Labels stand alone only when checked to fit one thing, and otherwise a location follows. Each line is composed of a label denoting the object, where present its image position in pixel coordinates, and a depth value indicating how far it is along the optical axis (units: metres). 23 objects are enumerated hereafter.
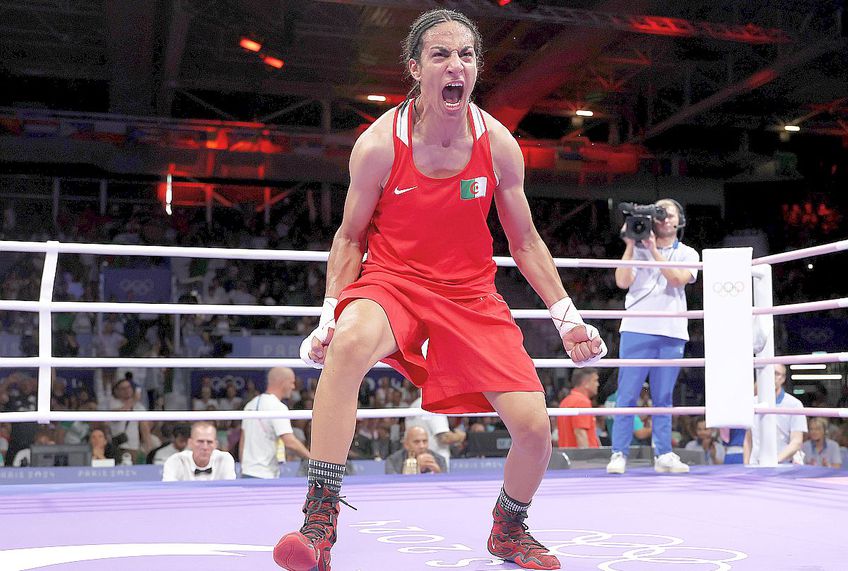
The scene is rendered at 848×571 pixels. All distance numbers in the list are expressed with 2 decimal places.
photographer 3.73
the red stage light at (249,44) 9.80
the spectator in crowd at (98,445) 7.22
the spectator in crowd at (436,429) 5.18
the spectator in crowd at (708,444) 8.42
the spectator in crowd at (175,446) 6.65
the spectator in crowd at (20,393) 8.61
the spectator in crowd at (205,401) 9.29
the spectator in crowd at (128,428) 7.88
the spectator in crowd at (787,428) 5.14
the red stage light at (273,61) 10.32
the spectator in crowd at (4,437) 7.30
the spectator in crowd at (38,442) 6.79
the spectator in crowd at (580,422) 5.95
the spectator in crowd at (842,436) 10.75
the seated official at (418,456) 4.63
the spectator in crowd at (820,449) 6.69
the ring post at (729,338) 3.63
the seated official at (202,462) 4.43
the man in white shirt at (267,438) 4.75
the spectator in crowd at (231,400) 9.54
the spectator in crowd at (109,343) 10.29
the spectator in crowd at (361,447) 7.56
